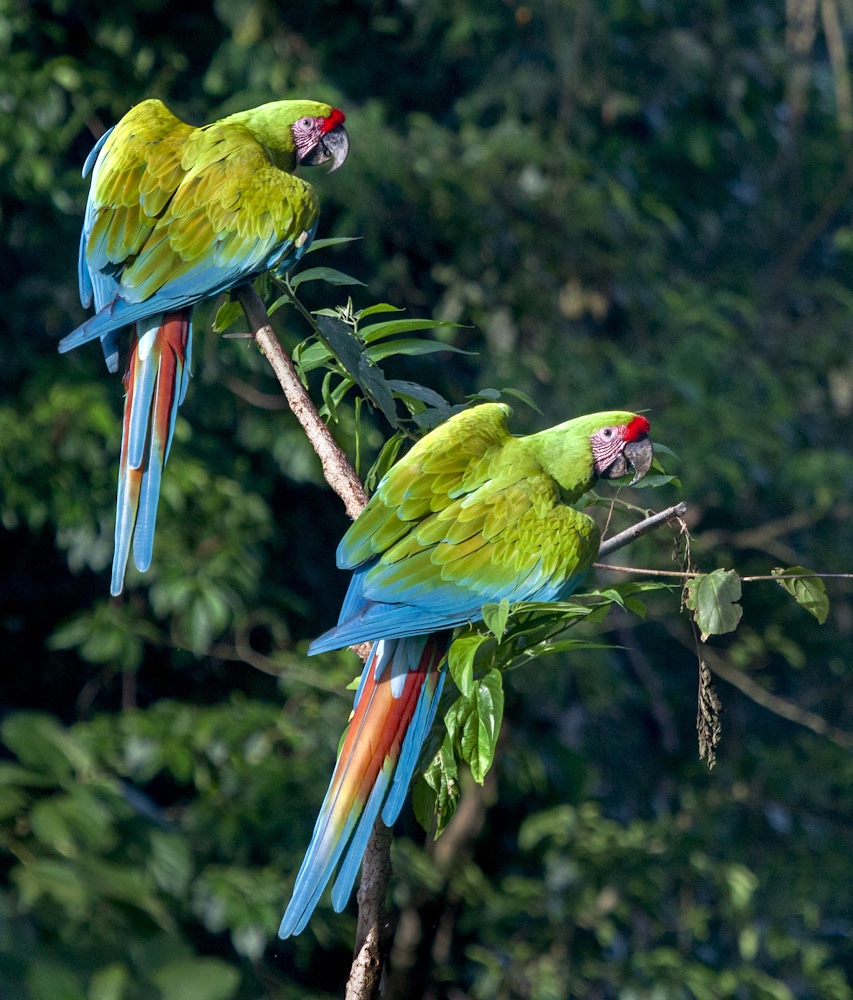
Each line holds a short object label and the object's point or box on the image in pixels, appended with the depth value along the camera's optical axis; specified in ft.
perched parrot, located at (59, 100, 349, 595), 55.61
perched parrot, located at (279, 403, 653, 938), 54.84
